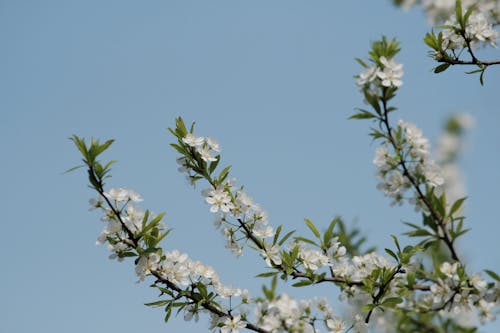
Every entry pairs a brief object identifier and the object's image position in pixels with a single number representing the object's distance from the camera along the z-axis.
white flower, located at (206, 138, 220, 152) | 5.70
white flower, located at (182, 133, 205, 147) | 5.60
